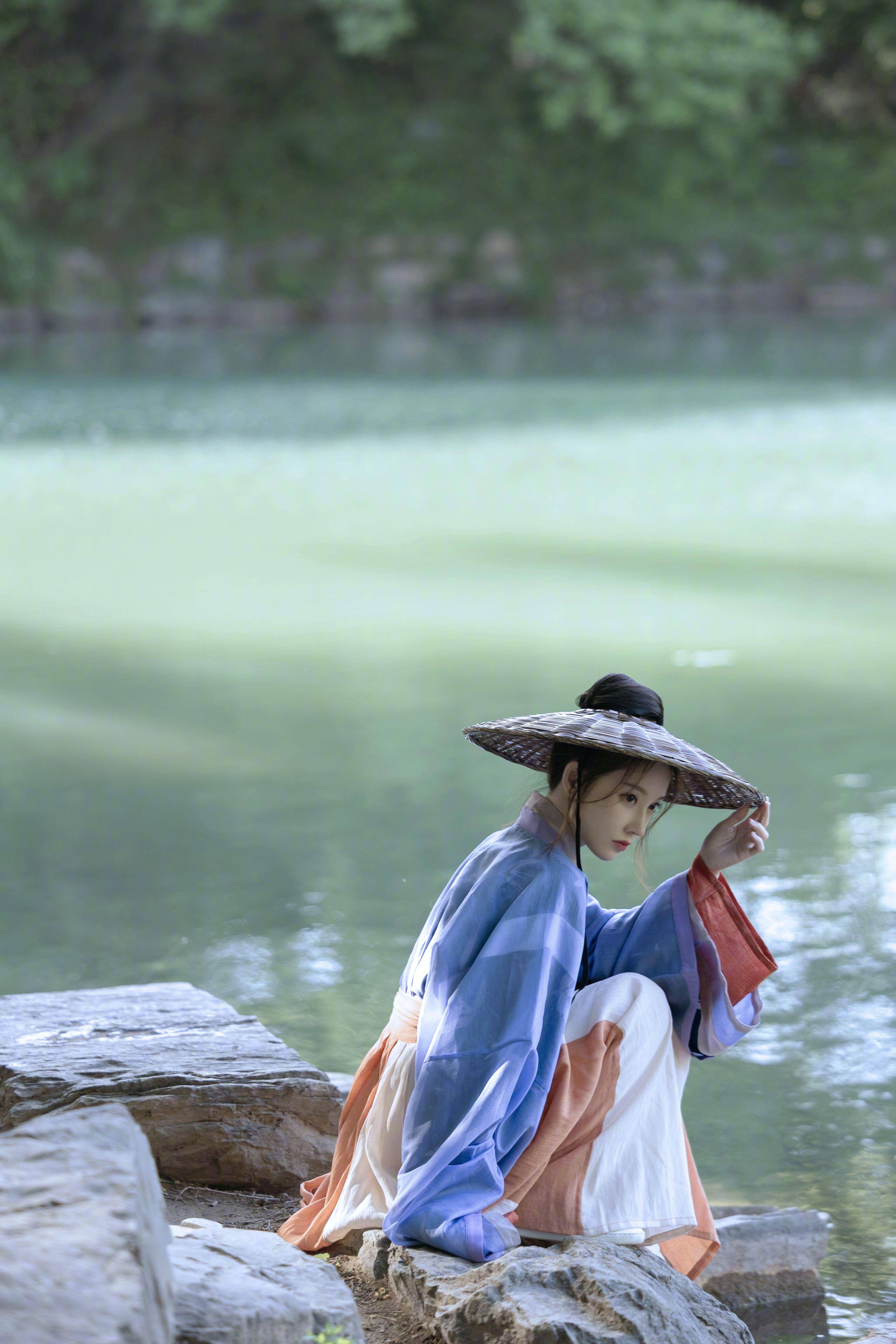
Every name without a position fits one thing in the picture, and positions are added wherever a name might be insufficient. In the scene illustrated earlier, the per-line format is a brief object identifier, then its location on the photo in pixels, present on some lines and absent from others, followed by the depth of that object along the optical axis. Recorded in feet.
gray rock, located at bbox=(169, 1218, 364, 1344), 33.10
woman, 34.93
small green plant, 33.32
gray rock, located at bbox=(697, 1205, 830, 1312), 36.42
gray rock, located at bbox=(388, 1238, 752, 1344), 33.85
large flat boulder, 36.35
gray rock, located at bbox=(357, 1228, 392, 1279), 34.96
